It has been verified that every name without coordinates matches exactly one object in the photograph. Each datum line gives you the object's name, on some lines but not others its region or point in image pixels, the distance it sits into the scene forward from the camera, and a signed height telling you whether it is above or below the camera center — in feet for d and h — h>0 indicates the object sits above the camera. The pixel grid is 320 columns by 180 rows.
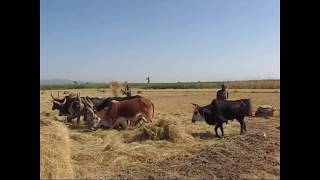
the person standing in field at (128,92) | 35.74 -0.86
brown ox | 24.17 -2.94
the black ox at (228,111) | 21.73 -2.24
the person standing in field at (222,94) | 26.63 -0.83
